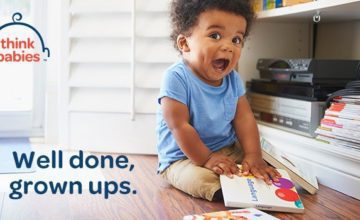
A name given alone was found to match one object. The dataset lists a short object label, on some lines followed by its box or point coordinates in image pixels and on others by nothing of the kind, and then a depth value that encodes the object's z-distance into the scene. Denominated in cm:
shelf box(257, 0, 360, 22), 108
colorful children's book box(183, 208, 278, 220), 81
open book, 104
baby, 102
